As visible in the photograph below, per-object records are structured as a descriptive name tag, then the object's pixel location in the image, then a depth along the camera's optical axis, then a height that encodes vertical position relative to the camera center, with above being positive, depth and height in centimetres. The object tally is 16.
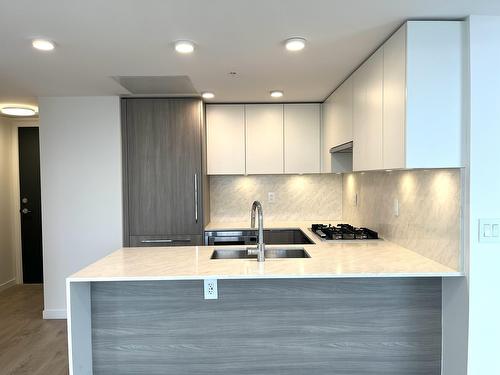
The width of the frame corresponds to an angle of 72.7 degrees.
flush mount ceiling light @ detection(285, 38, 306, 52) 201 +81
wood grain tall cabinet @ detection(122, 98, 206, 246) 344 +9
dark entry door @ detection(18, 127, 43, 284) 483 -31
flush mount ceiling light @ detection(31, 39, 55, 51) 199 +82
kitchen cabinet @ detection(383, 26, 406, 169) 181 +43
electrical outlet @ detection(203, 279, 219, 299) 196 -63
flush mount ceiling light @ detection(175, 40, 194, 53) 203 +81
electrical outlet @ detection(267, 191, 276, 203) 416 -22
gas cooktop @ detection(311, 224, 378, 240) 280 -47
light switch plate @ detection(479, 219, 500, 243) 169 -26
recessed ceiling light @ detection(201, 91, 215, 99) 329 +84
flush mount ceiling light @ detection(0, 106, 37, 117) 390 +83
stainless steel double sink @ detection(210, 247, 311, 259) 244 -54
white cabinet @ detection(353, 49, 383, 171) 212 +43
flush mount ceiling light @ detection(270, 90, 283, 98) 324 +83
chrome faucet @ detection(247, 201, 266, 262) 205 -39
